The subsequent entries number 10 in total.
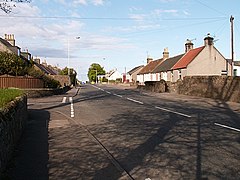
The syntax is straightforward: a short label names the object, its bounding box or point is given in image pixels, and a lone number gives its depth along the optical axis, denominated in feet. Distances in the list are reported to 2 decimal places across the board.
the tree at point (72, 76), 175.05
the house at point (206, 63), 109.15
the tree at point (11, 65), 70.49
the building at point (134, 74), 216.14
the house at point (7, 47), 114.97
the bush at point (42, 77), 74.25
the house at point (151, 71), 151.48
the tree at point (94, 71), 354.98
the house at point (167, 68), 127.53
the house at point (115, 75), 346.35
